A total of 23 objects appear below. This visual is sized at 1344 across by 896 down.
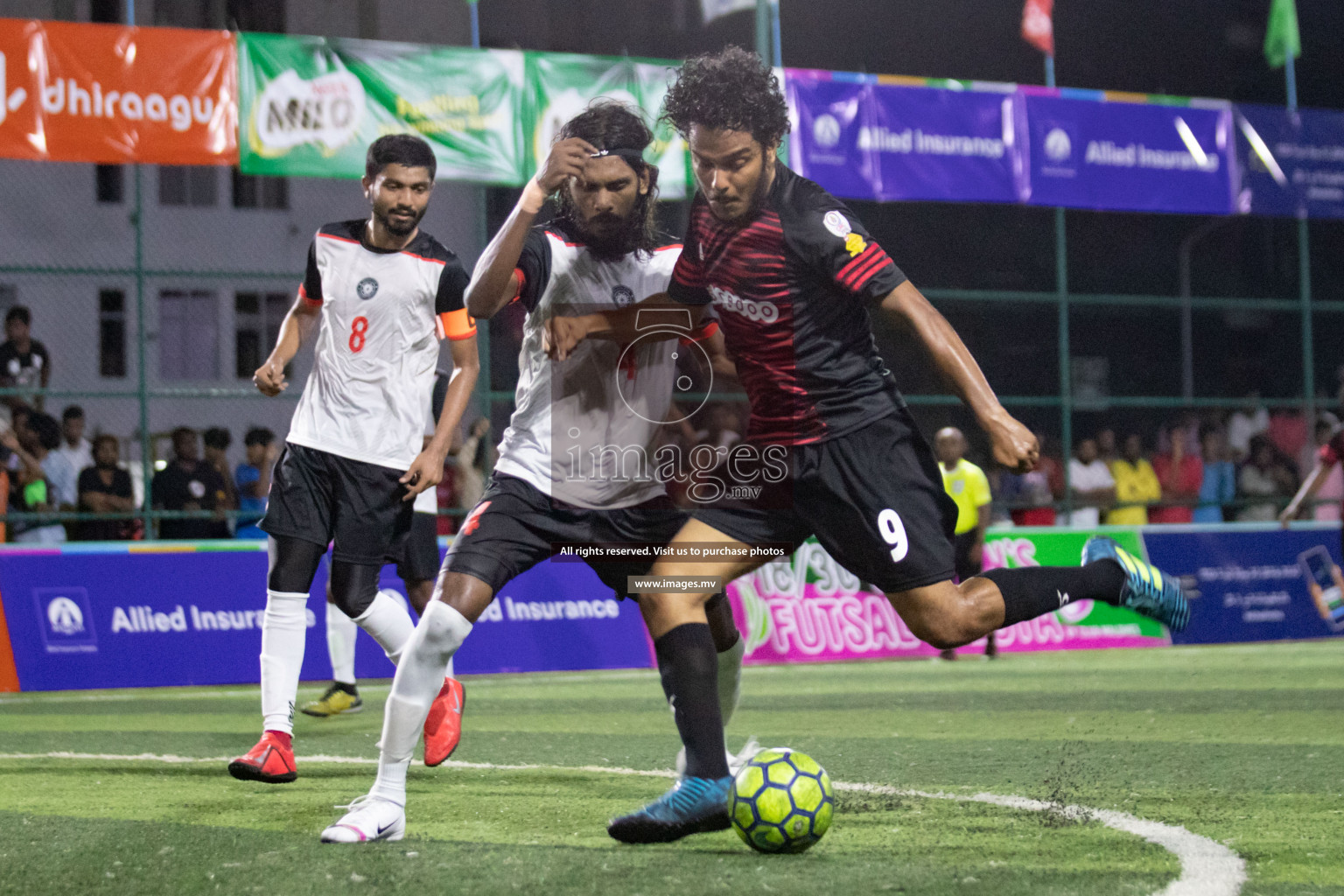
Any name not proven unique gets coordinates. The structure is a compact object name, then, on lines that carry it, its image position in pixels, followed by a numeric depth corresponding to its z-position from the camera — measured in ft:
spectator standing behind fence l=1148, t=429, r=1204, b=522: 55.88
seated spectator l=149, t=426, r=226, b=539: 40.63
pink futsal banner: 43.80
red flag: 55.31
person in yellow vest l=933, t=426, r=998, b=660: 42.22
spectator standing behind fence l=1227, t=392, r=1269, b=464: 59.21
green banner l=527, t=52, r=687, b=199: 43.52
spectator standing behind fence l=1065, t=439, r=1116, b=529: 52.65
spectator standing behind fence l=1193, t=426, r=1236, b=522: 55.77
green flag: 60.75
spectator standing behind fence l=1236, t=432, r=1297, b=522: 55.72
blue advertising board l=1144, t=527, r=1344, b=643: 49.16
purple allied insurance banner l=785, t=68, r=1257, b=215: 46.62
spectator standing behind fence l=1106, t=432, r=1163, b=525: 53.62
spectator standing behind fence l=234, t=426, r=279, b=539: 40.98
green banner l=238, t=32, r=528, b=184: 40.63
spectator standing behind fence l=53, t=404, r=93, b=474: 40.27
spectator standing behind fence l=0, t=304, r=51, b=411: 40.16
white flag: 48.52
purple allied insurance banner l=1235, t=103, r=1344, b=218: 53.52
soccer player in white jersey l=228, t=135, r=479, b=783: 18.88
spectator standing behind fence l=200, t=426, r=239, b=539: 40.45
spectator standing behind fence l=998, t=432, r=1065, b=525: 51.60
